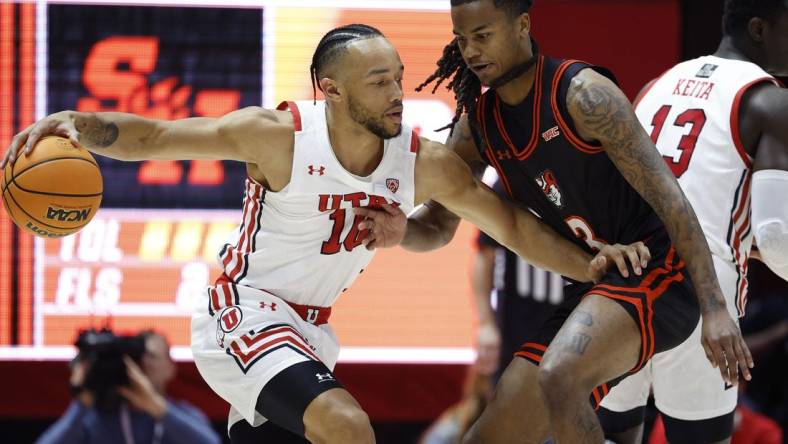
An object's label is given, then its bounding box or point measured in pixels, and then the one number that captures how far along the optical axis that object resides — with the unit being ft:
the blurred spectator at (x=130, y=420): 41.19
